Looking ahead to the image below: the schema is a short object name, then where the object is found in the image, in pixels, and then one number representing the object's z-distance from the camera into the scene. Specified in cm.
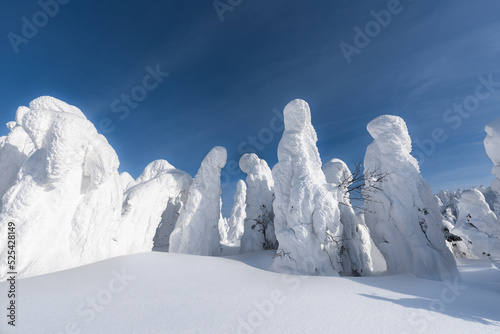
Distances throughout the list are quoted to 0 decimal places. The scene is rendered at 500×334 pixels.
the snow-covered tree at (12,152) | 960
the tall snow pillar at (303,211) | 796
